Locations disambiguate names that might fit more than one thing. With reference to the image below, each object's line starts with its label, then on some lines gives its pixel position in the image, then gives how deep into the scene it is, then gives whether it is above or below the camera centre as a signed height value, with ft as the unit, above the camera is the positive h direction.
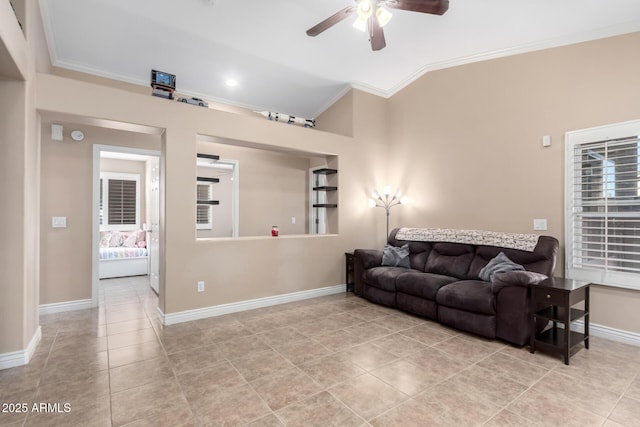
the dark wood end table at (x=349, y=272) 16.67 -3.28
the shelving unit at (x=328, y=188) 16.78 +1.35
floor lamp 17.70 +0.75
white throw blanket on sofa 11.69 -1.06
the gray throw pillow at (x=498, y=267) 11.37 -2.03
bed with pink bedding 20.29 -2.79
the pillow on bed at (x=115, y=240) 22.17 -2.01
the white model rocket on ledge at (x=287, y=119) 15.10 +4.77
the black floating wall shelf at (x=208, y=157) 13.39 +2.45
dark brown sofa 9.81 -2.76
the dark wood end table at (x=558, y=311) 8.79 -3.11
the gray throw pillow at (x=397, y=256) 15.12 -2.18
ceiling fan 8.54 +5.85
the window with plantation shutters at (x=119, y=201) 23.39 +0.87
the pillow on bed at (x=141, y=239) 22.53 -1.99
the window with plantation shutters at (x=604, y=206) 9.87 +0.24
